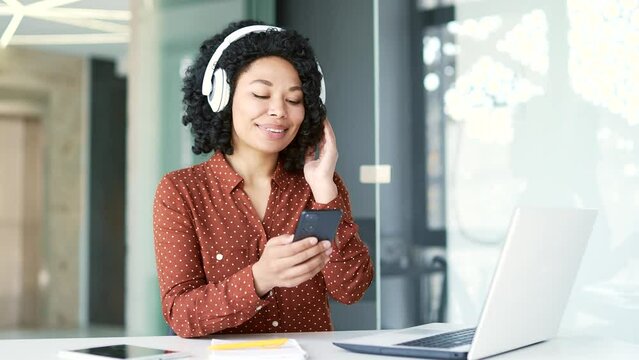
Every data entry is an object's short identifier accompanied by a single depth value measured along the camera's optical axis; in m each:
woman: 2.05
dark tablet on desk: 1.50
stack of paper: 1.47
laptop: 1.40
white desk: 1.59
